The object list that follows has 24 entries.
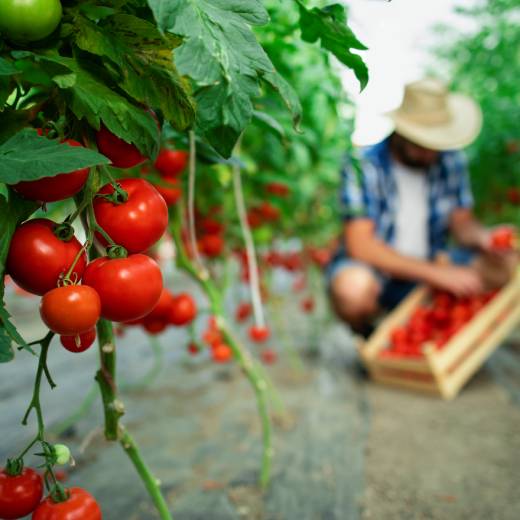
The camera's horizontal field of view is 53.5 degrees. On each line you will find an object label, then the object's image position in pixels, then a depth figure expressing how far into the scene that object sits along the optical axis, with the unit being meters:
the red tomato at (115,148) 0.55
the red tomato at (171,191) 1.05
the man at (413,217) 2.36
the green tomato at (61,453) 0.56
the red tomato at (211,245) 1.67
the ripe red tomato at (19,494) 0.55
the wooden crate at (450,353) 1.97
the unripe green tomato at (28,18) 0.45
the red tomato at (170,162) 0.98
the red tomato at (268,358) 2.36
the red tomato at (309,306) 2.90
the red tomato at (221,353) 1.64
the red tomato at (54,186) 0.48
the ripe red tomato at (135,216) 0.51
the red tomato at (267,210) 1.91
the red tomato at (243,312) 2.38
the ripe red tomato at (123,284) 0.49
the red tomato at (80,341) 0.52
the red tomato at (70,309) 0.45
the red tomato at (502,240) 2.31
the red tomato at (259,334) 1.53
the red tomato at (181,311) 1.09
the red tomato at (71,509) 0.55
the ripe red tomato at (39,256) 0.48
